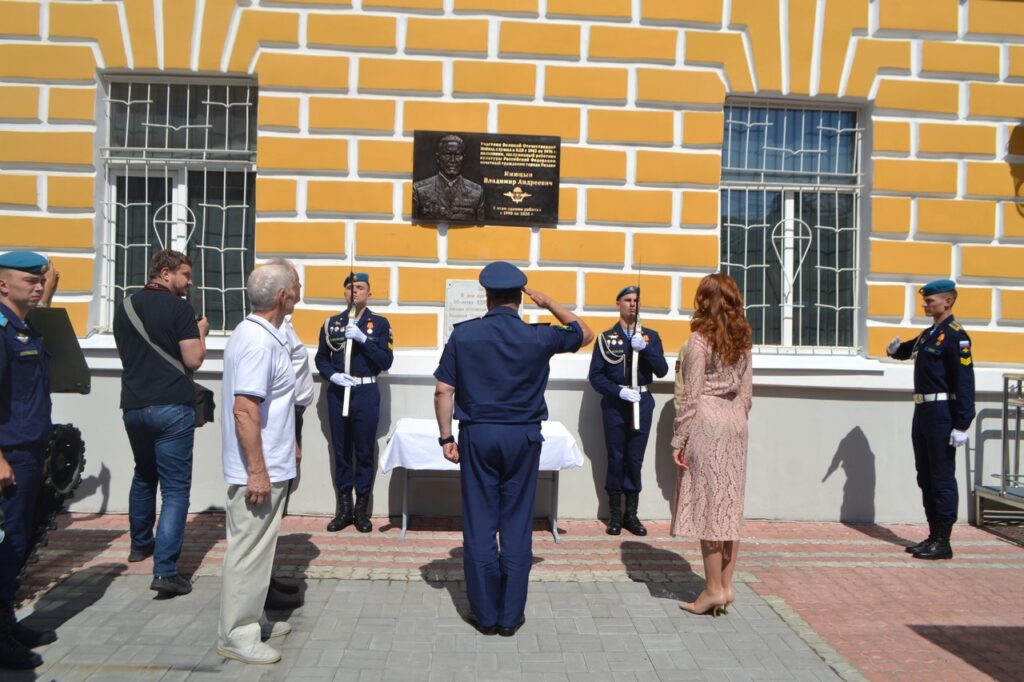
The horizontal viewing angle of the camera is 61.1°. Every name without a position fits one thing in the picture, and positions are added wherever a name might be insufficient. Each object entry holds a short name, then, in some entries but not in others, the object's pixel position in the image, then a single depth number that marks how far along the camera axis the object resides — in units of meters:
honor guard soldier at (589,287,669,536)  7.02
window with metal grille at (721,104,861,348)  7.98
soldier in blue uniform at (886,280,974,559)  6.51
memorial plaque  7.40
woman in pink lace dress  5.02
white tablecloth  6.51
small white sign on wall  7.36
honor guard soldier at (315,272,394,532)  6.90
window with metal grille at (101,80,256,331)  7.66
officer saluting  4.76
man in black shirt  5.39
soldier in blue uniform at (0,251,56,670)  4.18
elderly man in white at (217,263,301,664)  4.14
